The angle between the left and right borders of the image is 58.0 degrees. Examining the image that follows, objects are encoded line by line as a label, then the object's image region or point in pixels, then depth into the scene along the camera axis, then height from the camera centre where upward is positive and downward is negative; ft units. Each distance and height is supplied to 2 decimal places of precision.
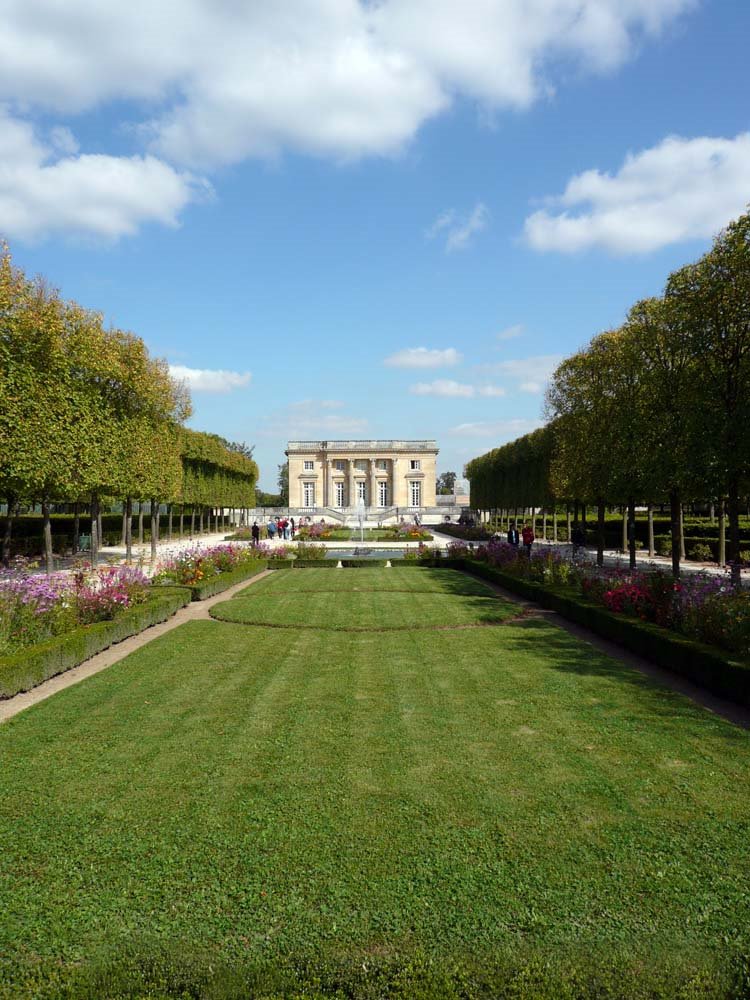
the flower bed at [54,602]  34.12 -5.16
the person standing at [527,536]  85.07 -3.52
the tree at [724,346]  54.95 +14.48
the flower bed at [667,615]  30.01 -6.50
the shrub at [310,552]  92.60 -5.90
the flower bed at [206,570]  60.39 -5.81
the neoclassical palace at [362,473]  282.56 +15.35
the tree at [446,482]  541.42 +23.06
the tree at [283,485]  379.76 +15.57
